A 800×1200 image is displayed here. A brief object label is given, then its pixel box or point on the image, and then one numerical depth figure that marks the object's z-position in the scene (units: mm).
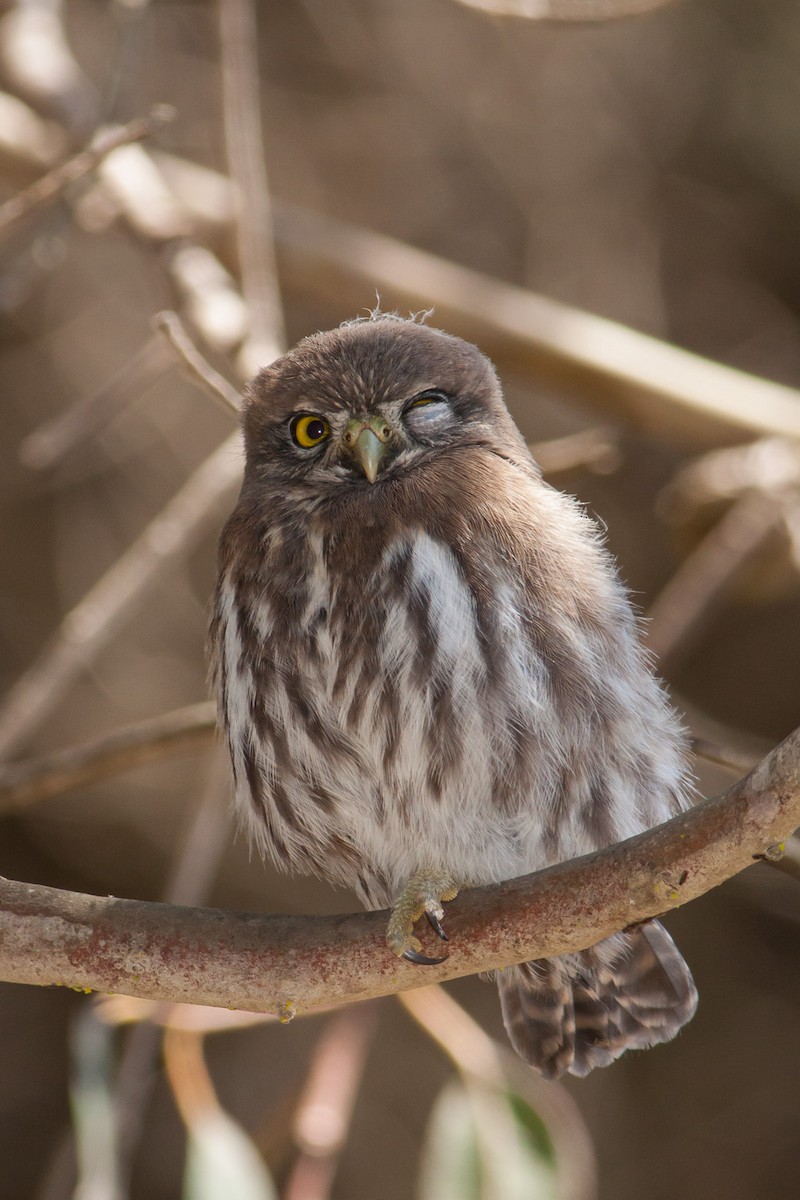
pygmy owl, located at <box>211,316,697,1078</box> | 5566
